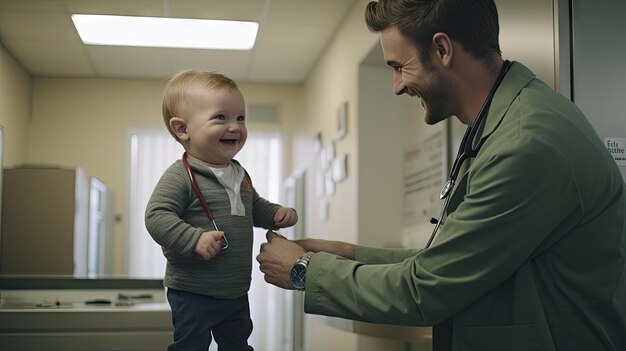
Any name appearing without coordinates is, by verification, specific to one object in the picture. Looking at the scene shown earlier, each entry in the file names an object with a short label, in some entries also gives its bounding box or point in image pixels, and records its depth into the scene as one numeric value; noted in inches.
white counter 79.7
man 44.0
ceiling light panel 180.4
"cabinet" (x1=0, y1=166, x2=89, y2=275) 185.3
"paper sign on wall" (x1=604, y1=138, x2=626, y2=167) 71.6
